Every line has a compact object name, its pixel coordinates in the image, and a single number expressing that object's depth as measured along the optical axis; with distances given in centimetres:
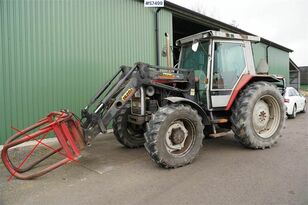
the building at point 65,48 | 562
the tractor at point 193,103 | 396
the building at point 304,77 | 3785
